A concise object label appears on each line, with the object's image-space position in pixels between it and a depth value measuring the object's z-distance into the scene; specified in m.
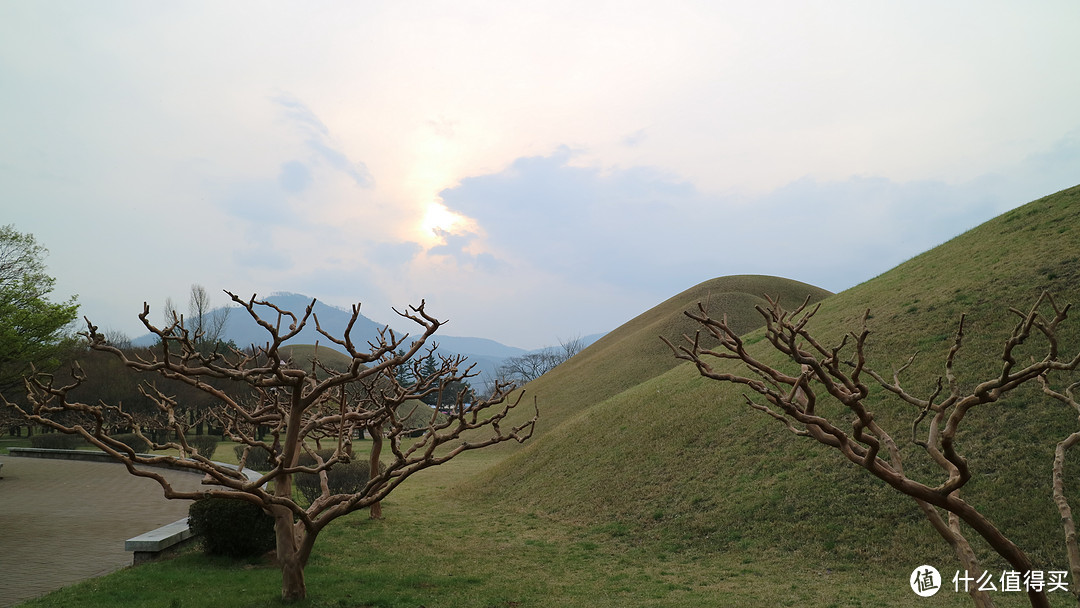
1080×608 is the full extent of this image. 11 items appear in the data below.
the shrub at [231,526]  10.12
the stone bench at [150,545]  10.01
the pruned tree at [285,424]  6.48
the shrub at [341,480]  16.28
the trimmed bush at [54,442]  31.28
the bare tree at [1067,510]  3.85
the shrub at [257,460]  23.80
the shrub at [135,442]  29.56
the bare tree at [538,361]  108.38
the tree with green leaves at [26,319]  23.19
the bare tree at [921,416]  3.61
